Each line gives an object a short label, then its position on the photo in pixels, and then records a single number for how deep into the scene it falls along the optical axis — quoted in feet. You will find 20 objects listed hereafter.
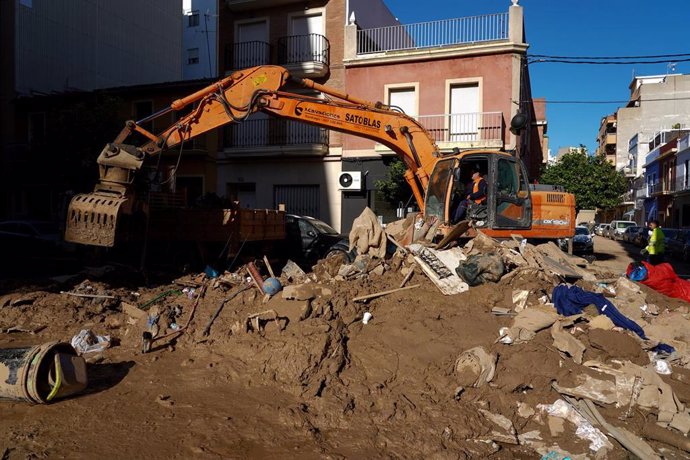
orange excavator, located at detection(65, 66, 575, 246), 26.17
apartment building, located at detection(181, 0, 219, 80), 114.83
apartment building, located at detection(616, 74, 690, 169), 168.19
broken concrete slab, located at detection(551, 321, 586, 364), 17.51
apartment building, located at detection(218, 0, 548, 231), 59.88
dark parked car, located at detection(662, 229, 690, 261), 70.37
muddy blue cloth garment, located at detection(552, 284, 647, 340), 19.94
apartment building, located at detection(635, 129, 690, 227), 121.90
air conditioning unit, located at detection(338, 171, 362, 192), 64.13
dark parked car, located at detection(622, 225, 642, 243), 102.22
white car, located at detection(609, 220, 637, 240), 122.62
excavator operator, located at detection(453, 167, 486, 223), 28.55
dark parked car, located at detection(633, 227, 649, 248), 93.22
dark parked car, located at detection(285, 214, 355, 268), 41.32
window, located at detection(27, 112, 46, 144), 76.23
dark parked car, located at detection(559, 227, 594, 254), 67.24
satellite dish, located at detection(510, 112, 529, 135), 36.29
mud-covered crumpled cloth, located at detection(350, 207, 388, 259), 26.53
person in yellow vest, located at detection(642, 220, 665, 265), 43.91
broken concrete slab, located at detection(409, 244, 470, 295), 22.25
